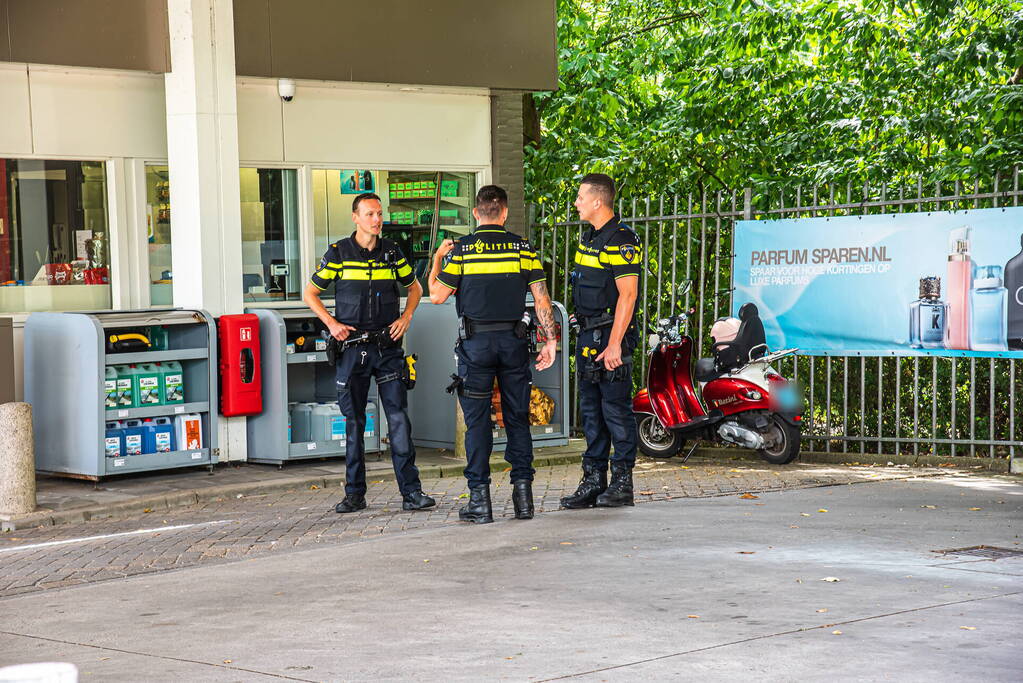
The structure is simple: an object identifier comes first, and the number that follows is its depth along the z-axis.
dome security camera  12.64
